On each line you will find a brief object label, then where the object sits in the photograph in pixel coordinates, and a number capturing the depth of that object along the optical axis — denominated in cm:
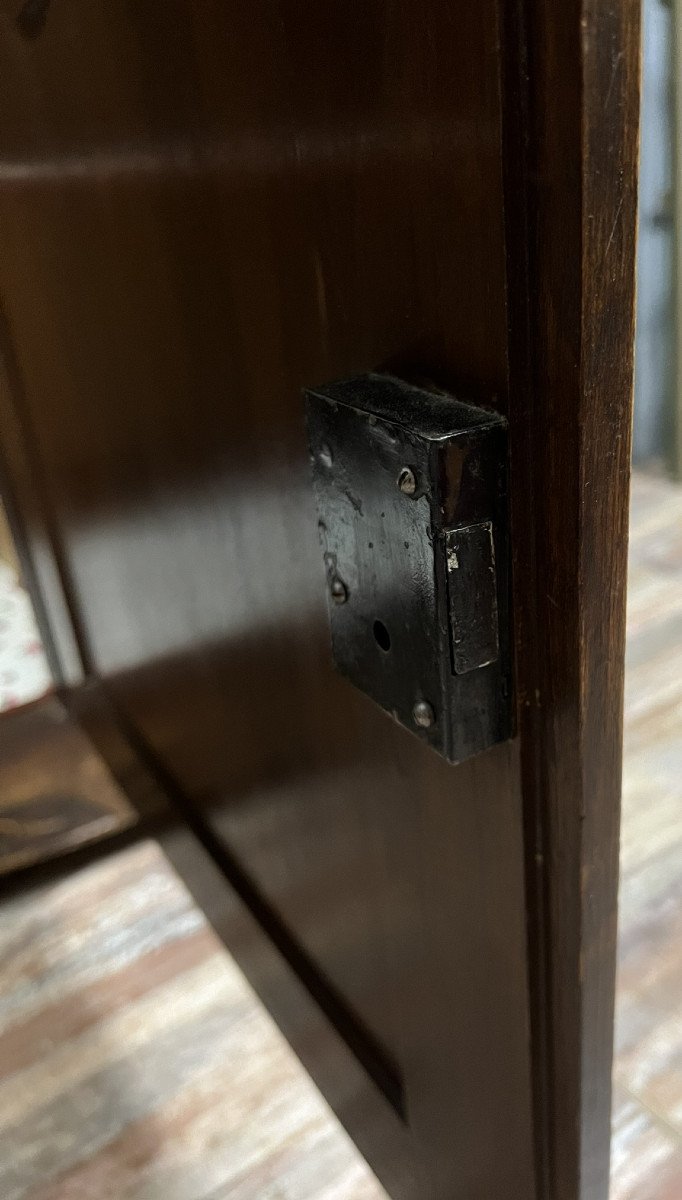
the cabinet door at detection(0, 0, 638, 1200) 33
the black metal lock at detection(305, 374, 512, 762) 36
